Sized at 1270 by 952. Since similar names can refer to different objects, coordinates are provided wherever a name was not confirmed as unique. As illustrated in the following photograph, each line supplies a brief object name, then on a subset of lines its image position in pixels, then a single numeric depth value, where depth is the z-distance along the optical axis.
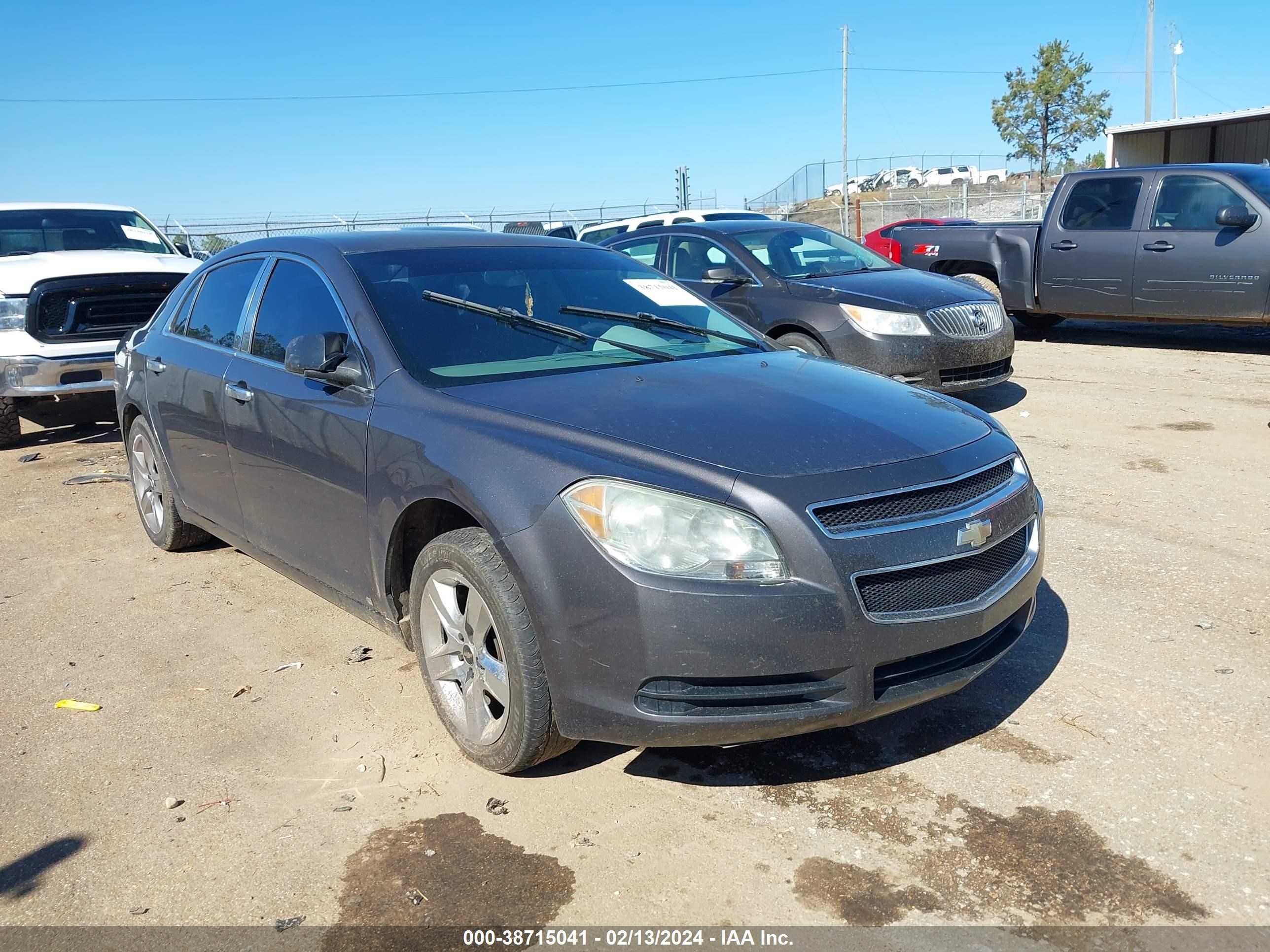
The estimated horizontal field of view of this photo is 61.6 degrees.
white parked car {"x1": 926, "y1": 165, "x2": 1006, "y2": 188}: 47.66
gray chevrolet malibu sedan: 2.75
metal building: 19.28
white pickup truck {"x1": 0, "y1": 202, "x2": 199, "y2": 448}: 8.14
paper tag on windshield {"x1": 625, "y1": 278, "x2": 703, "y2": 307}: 4.47
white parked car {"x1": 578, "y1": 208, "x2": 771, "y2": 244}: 15.40
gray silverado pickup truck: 9.76
